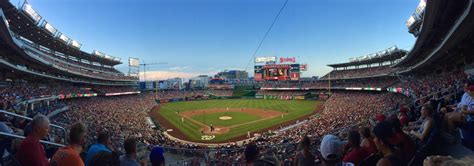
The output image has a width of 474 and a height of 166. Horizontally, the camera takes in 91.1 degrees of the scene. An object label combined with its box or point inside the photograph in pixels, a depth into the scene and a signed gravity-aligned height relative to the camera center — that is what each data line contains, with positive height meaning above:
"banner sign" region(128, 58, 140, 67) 88.62 +8.73
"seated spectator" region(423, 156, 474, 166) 2.06 -0.73
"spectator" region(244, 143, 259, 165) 3.12 -0.95
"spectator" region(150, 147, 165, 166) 3.74 -1.19
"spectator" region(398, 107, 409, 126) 7.05 -1.11
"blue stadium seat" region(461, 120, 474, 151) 4.08 -0.95
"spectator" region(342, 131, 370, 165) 3.43 -1.03
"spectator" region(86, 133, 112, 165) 3.65 -1.03
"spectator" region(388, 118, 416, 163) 3.61 -0.97
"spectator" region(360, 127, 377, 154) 3.86 -1.05
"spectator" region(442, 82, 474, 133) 4.39 -0.64
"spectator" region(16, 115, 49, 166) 3.10 -0.87
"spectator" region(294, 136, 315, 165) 3.92 -1.24
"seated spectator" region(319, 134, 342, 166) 3.14 -0.92
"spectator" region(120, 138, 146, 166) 3.56 -1.11
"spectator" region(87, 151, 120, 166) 3.05 -0.99
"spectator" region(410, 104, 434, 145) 4.38 -0.80
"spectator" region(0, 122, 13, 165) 3.98 -0.98
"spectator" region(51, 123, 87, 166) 2.93 -0.86
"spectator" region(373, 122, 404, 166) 2.73 -0.70
